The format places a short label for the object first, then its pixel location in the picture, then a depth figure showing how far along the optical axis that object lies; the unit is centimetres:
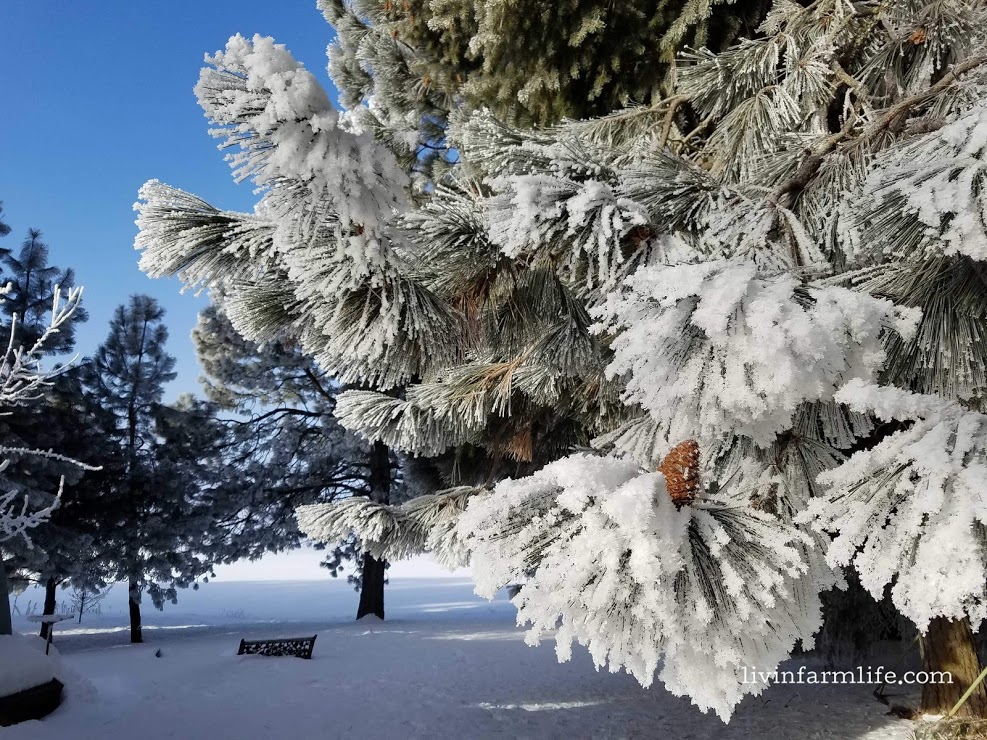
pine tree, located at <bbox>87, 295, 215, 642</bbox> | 1256
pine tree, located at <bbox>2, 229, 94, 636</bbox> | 1121
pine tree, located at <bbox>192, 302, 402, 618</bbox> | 1370
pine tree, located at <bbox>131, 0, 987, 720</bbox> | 90
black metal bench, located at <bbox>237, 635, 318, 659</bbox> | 903
